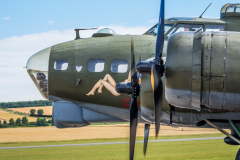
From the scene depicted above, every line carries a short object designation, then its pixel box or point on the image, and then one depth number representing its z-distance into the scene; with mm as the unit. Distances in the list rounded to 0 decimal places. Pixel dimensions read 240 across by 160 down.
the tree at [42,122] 97487
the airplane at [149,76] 14187
